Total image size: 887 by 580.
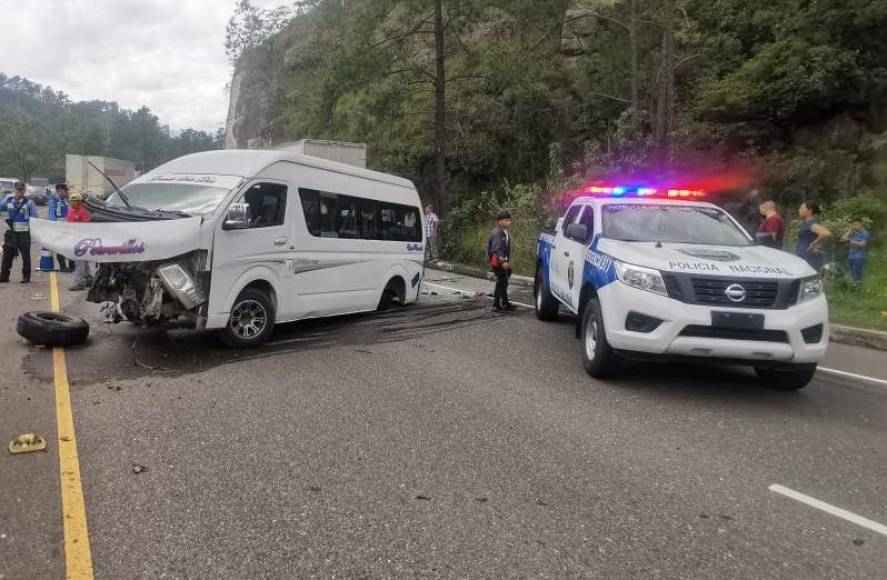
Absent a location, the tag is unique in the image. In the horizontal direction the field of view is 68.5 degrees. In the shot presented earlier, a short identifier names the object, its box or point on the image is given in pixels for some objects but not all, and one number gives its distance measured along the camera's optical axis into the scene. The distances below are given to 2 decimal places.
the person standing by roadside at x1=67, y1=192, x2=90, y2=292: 10.12
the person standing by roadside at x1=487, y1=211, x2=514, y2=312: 10.46
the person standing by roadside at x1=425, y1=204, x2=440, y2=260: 19.22
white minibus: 6.52
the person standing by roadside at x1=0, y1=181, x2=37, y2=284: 11.45
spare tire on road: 6.83
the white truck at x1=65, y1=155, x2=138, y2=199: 31.50
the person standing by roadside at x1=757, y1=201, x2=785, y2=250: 9.54
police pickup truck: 5.57
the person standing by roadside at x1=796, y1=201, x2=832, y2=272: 9.76
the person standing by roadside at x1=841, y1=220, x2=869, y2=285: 10.94
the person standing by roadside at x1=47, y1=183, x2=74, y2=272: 13.59
